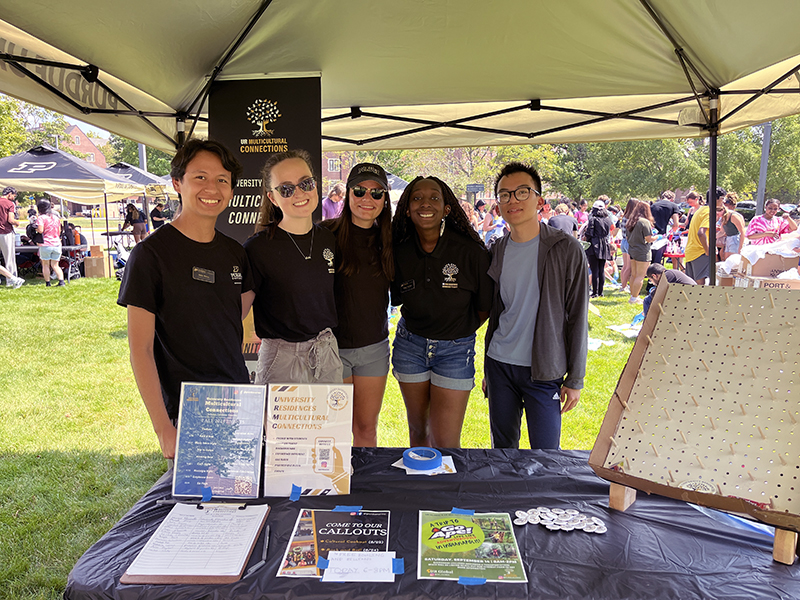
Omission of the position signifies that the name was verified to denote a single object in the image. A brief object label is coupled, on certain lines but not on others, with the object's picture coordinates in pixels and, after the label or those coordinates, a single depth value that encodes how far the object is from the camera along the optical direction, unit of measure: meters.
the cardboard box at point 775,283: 4.65
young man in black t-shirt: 1.59
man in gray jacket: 2.23
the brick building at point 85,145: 55.06
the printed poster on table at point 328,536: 1.16
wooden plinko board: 1.21
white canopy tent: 2.12
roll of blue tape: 1.62
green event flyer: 1.13
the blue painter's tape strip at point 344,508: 1.37
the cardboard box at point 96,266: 11.42
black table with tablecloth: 1.08
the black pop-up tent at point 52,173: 9.44
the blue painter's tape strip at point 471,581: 1.10
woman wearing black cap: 2.30
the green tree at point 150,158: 32.22
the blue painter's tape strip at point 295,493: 1.42
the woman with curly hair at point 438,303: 2.41
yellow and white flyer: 1.45
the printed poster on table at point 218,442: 1.42
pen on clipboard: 1.14
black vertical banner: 2.96
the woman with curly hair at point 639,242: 8.18
